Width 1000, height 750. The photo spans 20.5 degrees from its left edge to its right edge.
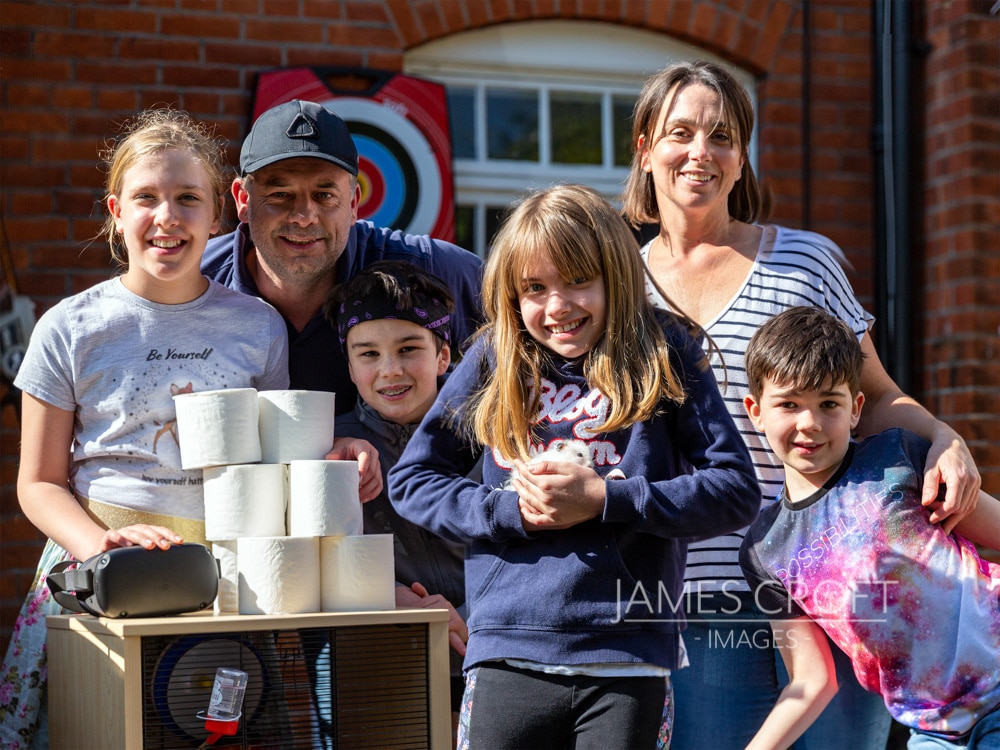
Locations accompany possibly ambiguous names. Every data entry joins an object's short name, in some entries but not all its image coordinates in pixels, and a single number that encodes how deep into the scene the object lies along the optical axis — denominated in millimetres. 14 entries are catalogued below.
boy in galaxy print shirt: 3712
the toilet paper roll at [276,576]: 3672
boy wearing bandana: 3991
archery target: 5320
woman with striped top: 3825
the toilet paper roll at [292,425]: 3778
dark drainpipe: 5751
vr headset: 3609
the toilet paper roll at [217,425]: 3726
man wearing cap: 4059
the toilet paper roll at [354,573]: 3718
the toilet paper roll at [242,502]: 3724
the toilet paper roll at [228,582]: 3736
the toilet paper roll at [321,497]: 3722
